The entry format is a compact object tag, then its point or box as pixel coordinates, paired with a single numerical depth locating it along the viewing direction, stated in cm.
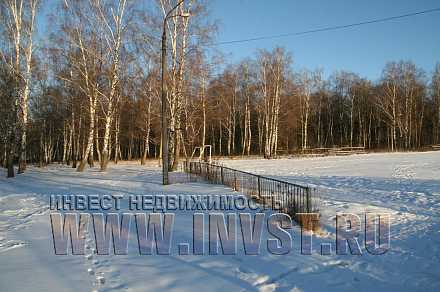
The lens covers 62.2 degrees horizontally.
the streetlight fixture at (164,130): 1335
